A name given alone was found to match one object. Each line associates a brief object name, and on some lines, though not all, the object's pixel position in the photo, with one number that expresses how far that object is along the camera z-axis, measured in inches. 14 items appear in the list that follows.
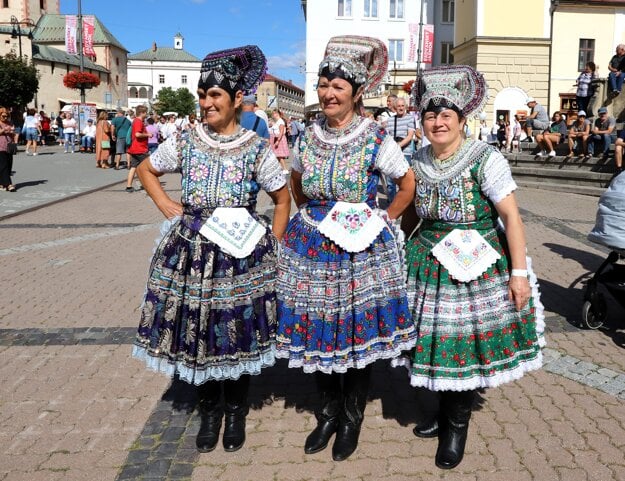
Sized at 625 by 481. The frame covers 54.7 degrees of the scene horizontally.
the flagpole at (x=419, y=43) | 1411.9
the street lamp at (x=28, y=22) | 2529.5
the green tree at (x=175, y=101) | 3897.6
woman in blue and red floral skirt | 118.6
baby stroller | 183.5
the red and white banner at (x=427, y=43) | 1540.4
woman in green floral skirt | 117.5
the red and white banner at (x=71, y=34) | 1344.5
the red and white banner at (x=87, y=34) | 1407.5
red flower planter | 1192.8
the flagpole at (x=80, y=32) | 1159.9
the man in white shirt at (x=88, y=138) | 1110.2
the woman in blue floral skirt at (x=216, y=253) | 119.4
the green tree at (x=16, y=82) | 1359.5
